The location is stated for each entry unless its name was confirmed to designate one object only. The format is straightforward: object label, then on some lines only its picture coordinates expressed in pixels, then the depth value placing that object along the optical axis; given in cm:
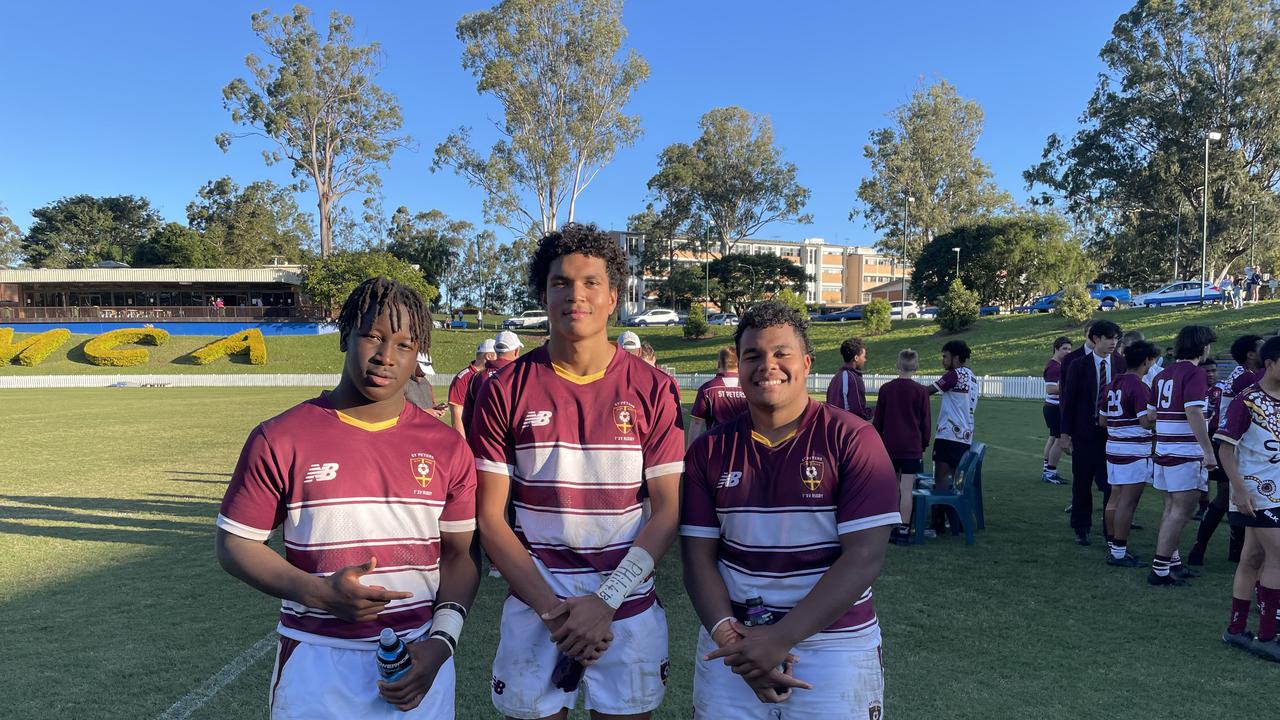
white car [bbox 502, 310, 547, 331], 5152
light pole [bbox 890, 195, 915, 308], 5353
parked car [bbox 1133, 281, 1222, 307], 3519
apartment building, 9412
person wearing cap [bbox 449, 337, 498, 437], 695
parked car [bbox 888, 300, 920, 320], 5404
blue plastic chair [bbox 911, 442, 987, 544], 706
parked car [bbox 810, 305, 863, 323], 4969
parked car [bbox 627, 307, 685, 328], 5238
